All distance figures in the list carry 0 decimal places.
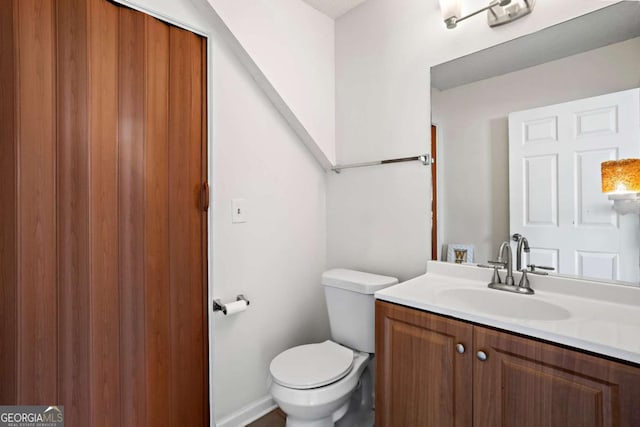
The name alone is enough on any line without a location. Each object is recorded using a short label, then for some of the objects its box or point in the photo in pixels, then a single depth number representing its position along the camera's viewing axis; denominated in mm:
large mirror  1137
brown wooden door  1064
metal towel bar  1603
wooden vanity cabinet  796
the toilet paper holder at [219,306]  1519
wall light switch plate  1611
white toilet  1318
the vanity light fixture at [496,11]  1285
